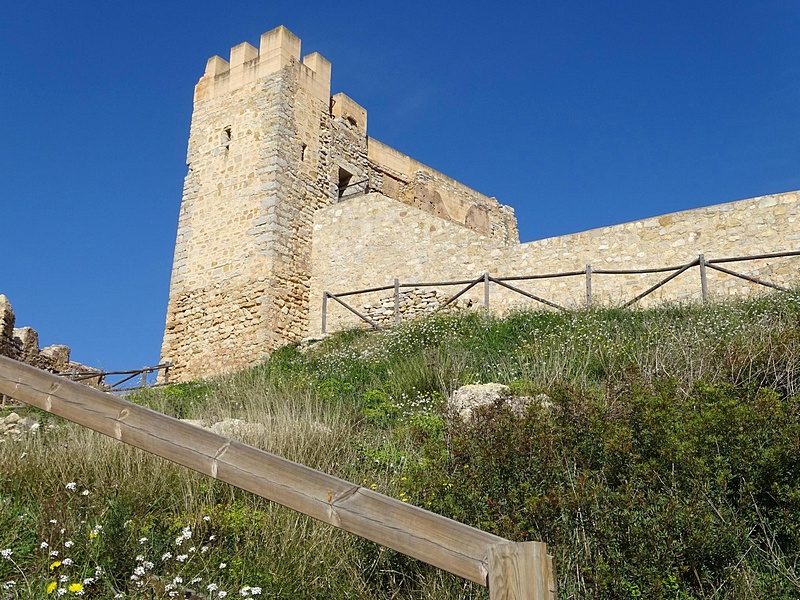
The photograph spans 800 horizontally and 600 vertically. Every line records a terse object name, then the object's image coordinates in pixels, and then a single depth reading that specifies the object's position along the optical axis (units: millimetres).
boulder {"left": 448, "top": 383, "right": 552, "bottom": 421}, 5555
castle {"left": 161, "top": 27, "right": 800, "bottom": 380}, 14359
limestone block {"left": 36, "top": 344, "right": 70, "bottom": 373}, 15852
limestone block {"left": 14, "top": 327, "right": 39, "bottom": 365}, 15016
